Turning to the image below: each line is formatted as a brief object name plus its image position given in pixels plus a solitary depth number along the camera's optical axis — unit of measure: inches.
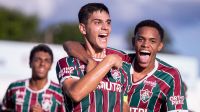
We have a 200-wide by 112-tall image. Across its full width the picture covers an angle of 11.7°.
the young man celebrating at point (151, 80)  417.0
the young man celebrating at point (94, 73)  320.9
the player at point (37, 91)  587.1
